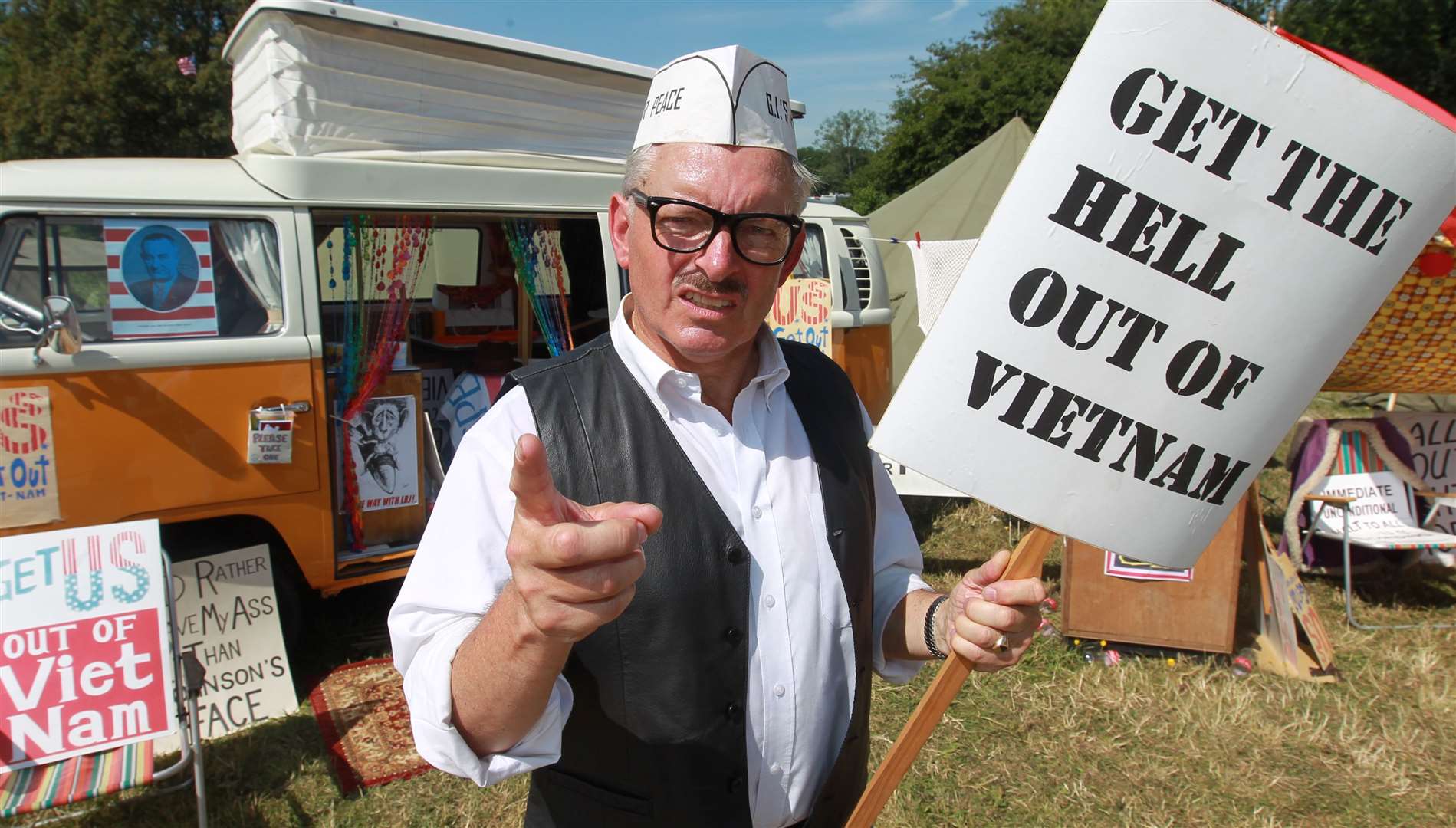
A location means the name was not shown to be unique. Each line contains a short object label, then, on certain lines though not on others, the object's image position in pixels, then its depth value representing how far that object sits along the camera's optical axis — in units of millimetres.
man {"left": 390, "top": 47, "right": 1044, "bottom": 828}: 1215
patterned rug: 3385
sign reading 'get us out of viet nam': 2633
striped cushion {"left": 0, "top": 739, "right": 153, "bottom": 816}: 2498
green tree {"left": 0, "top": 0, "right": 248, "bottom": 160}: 21969
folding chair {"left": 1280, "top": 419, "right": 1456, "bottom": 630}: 4844
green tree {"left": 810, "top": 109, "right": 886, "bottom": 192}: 68062
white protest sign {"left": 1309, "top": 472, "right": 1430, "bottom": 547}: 4945
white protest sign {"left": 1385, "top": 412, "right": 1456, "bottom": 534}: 5004
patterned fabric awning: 3936
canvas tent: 7918
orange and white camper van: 3229
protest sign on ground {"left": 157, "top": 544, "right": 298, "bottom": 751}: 3605
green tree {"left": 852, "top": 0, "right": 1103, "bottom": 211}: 28047
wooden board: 4078
